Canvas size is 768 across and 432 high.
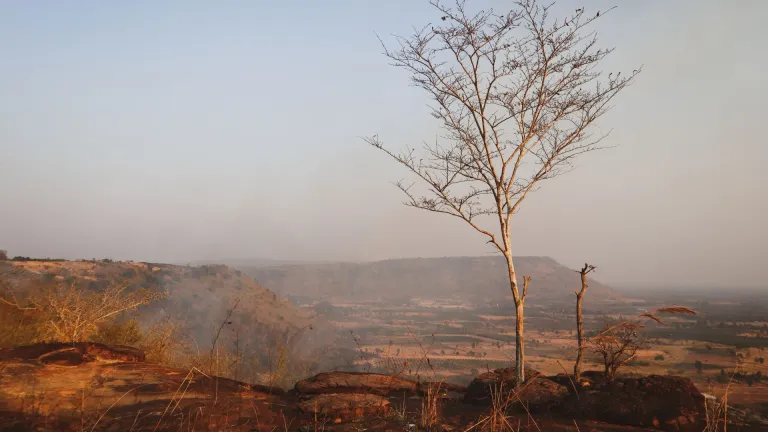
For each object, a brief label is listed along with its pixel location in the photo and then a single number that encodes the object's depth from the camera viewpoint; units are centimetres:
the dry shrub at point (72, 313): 909
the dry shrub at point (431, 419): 454
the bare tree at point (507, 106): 827
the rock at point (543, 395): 667
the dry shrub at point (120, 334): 1155
